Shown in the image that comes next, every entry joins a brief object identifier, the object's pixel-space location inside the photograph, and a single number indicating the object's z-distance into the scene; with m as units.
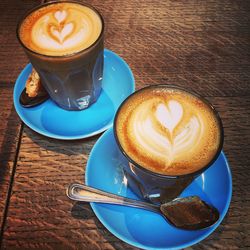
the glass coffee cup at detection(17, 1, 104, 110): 0.26
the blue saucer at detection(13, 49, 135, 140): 0.28
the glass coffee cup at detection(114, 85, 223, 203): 0.20
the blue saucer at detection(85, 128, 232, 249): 0.20
